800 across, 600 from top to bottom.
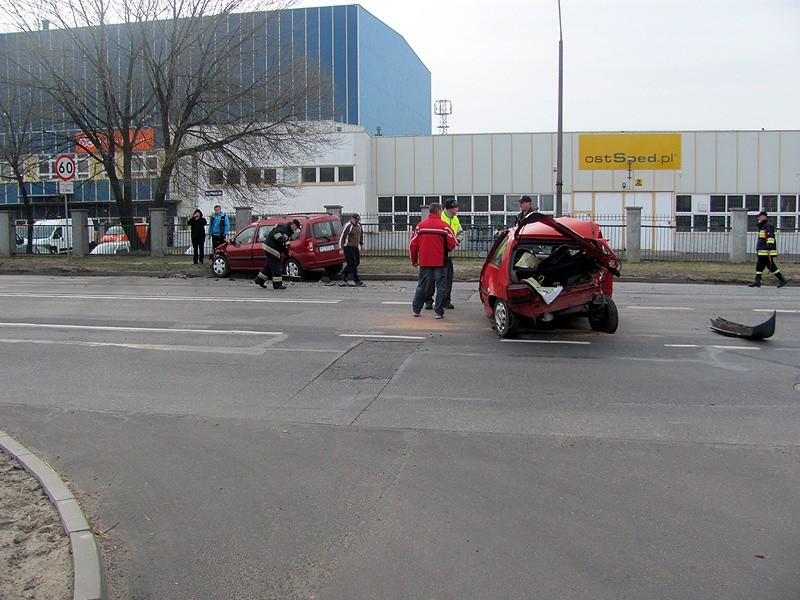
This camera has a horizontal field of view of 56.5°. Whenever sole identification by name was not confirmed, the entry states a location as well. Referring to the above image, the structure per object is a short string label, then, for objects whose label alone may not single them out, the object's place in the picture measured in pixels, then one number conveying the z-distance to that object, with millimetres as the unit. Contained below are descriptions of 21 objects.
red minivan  18281
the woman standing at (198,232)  22500
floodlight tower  55312
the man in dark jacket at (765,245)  16734
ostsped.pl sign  35031
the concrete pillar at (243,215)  25359
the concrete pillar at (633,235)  23266
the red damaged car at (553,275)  9320
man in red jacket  11117
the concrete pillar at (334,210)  25098
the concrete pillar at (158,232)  25641
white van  28266
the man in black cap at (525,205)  12617
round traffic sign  20641
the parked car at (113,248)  25984
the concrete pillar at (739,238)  23828
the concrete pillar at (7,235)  27656
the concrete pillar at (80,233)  26234
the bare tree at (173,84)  25250
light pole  22094
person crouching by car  16234
